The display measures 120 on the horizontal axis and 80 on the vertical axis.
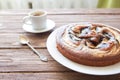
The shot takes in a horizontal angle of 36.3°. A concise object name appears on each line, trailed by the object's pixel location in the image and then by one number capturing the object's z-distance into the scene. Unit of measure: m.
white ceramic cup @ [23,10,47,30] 0.88
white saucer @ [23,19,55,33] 0.89
